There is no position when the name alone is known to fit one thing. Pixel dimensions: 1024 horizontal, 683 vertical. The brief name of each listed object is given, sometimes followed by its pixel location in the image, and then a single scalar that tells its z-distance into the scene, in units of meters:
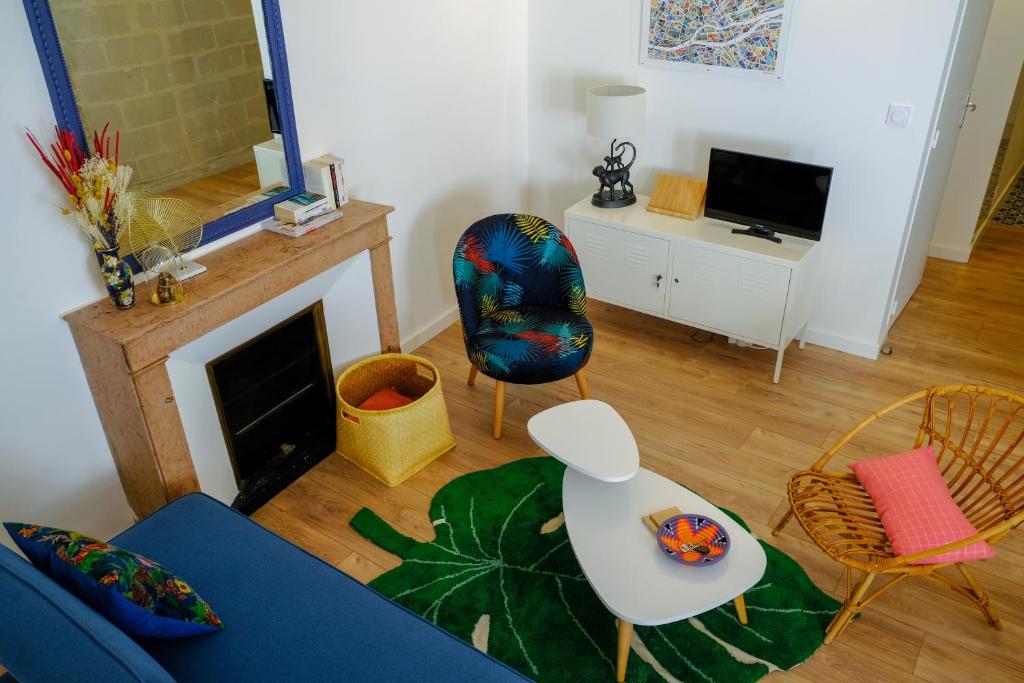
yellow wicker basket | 3.07
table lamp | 3.66
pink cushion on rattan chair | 2.29
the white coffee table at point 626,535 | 2.19
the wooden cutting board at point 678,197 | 3.86
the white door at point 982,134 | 4.14
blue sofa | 1.65
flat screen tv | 3.48
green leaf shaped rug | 2.42
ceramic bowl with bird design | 2.29
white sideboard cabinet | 3.57
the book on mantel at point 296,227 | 2.94
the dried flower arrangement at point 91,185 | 2.29
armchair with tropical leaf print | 3.24
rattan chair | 2.31
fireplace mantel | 2.43
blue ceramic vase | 2.39
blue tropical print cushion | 1.84
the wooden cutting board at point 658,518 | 2.41
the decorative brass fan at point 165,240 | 2.51
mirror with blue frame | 2.28
